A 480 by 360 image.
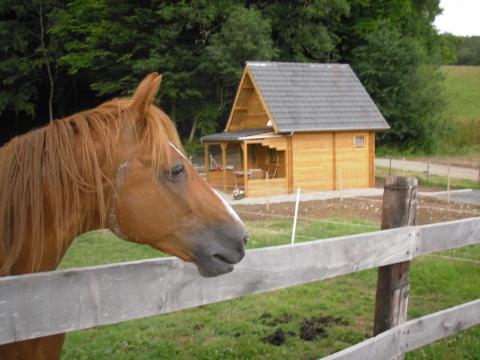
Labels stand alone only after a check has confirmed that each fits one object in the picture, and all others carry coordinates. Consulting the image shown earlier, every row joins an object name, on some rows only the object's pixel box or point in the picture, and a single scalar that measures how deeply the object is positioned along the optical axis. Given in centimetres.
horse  187
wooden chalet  1708
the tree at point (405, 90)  3158
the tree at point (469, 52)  7449
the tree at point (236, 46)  2669
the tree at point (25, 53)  3095
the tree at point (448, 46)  4336
